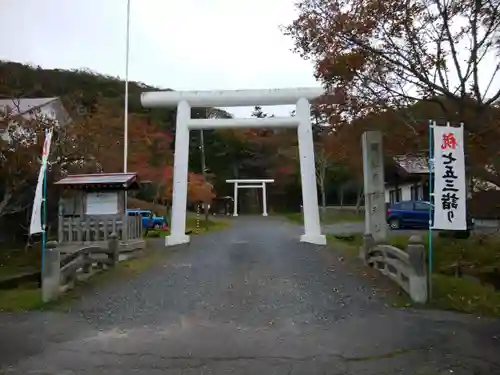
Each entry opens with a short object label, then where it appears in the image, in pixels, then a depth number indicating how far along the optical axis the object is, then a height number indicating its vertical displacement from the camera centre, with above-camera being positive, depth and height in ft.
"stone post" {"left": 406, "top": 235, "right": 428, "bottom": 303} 27.59 -3.28
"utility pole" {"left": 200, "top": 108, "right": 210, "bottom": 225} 131.25 +19.59
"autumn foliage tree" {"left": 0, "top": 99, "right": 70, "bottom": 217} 49.06 +5.58
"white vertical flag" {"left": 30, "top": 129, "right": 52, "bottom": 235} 30.35 +0.47
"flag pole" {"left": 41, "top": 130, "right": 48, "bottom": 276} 29.91 +0.97
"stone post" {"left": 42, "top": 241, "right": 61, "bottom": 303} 29.68 -3.53
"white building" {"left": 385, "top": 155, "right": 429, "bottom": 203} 98.06 +5.55
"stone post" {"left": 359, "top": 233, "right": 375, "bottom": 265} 41.55 -2.72
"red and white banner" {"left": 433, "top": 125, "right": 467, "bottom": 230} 27.91 +1.64
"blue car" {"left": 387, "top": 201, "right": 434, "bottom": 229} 85.35 -0.88
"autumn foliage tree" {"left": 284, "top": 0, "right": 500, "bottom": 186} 38.58 +8.80
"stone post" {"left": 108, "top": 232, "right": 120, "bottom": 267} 41.60 -2.97
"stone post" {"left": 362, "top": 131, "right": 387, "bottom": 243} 43.34 +2.10
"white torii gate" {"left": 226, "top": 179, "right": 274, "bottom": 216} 142.41 +7.19
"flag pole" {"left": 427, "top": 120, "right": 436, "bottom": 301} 28.32 +1.57
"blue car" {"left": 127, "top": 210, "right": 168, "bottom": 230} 93.91 -1.79
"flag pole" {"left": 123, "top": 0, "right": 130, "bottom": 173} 68.74 +20.56
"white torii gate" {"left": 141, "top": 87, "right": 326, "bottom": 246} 57.98 +10.02
